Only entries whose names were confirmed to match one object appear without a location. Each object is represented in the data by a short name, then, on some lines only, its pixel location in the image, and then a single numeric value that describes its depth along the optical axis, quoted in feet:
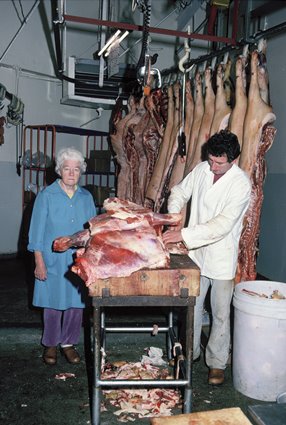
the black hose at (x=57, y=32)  13.76
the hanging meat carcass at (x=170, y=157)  18.39
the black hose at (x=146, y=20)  11.74
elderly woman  12.59
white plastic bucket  11.12
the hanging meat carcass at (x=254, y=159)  13.53
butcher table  8.66
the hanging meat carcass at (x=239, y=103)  14.38
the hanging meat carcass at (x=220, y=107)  15.31
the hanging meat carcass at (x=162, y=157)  18.95
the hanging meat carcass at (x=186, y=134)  17.47
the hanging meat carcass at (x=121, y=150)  23.02
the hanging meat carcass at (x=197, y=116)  16.85
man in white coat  11.19
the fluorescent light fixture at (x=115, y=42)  17.09
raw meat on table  8.71
